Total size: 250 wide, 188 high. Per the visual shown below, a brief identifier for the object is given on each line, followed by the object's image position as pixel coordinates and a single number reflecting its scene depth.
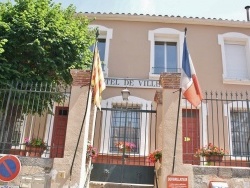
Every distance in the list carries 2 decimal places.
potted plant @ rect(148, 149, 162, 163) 5.61
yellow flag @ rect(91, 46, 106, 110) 5.20
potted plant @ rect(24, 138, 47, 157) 5.96
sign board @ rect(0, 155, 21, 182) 4.58
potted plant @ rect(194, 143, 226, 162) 5.71
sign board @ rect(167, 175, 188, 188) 4.84
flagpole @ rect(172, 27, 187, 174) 4.98
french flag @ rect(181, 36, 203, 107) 5.01
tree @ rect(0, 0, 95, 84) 6.61
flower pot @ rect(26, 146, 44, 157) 5.96
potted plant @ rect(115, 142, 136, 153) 8.23
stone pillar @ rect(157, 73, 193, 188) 4.95
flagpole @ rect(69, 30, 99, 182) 4.90
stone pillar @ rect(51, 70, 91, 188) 4.87
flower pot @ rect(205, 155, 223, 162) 5.71
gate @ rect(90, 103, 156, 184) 8.46
